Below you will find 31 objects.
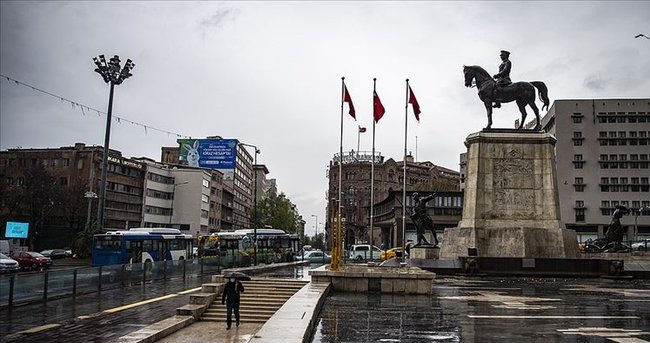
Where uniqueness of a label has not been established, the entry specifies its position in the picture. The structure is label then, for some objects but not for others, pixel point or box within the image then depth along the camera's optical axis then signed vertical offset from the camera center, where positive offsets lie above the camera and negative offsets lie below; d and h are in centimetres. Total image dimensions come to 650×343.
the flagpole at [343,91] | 3350 +897
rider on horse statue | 3016 +899
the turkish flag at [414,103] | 3388 +821
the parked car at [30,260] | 4362 -238
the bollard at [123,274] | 2697 -203
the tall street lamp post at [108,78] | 3331 +951
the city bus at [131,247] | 3950 -104
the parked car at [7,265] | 3581 -233
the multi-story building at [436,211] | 7269 +388
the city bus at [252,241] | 5419 -47
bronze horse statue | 3005 +804
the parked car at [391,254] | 4307 -112
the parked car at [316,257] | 5263 -190
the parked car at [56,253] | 6062 -256
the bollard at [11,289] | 1872 -199
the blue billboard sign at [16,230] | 5747 -11
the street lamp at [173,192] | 9438 +696
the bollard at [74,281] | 2262 -204
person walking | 1445 -156
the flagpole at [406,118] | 3453 +754
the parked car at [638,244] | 5786 +37
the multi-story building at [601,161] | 7994 +1222
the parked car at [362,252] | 5139 -129
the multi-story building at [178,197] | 9088 +618
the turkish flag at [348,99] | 3446 +848
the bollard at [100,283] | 2463 -226
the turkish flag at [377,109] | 3391 +780
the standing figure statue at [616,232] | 3159 +82
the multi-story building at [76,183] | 7162 +650
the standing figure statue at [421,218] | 3271 +132
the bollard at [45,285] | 2070 -202
